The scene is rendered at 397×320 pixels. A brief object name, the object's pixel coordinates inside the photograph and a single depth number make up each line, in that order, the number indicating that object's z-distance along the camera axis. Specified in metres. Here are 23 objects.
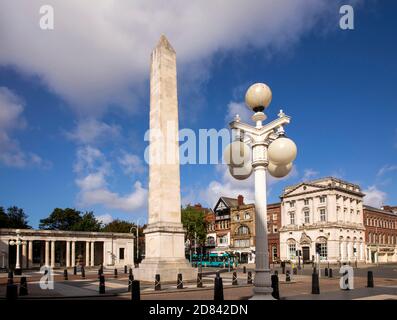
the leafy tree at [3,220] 86.32
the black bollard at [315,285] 18.69
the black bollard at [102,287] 20.16
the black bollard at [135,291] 14.99
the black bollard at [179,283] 21.65
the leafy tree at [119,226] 96.43
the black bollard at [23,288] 20.25
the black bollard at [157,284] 20.98
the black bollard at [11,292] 16.08
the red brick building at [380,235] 80.44
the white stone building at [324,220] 69.94
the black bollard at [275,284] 12.80
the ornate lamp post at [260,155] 8.66
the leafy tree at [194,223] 80.62
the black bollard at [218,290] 14.68
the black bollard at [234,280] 25.41
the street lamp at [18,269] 43.57
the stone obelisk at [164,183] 26.50
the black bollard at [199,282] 22.61
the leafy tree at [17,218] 92.53
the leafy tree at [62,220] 97.12
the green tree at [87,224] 93.31
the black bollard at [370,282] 23.32
